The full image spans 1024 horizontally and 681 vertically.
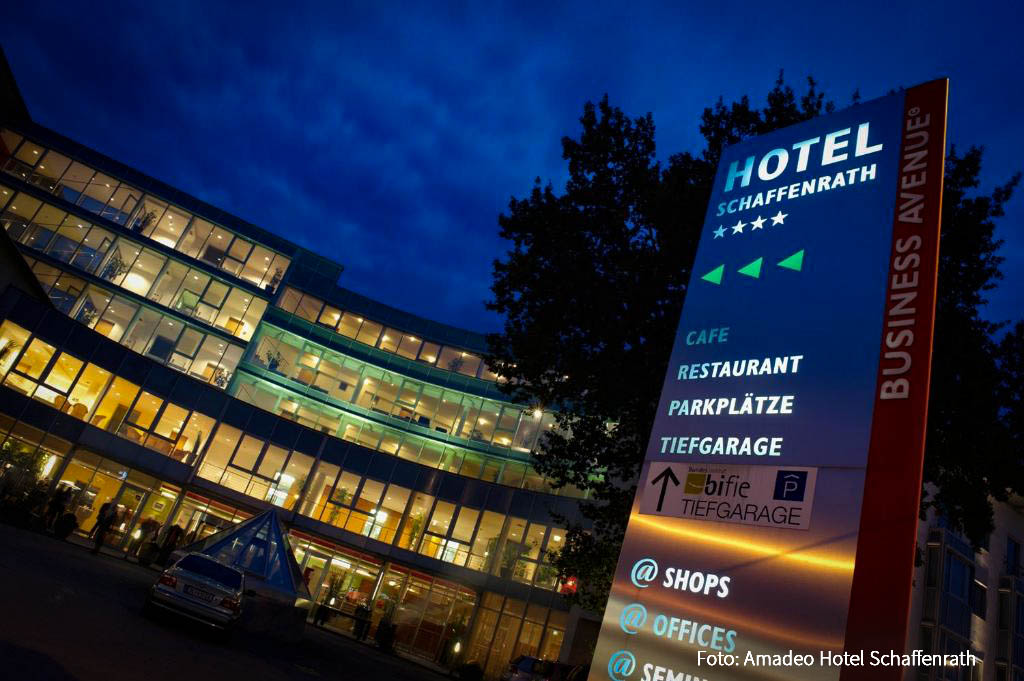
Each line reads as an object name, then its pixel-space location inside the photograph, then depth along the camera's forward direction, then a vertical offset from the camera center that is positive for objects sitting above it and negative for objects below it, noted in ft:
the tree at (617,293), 42.68 +23.21
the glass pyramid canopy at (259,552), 50.37 -1.88
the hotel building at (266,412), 93.56 +16.85
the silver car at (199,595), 37.78 -4.45
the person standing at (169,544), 79.36 -4.86
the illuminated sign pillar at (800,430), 15.43 +6.97
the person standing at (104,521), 69.97 -4.22
